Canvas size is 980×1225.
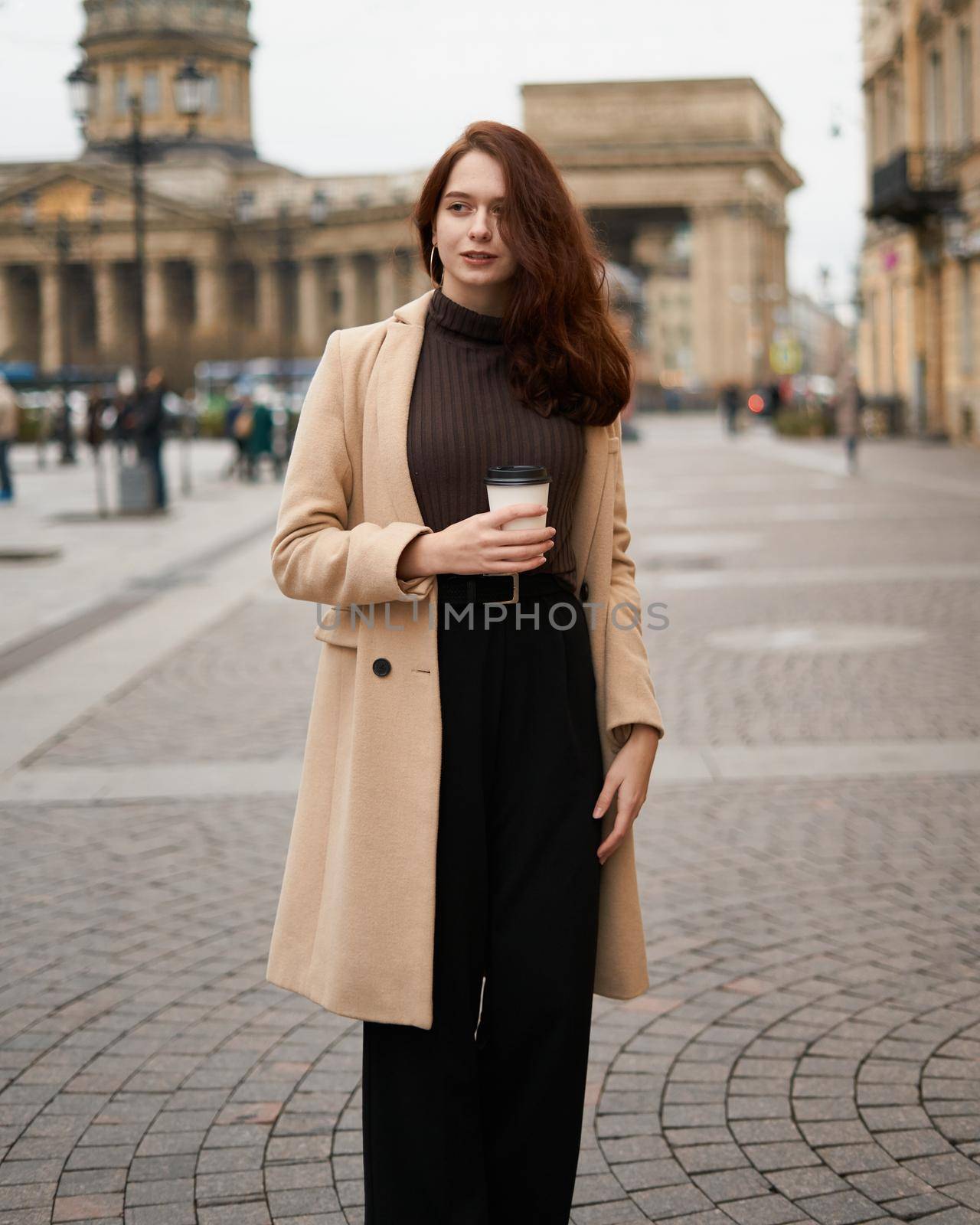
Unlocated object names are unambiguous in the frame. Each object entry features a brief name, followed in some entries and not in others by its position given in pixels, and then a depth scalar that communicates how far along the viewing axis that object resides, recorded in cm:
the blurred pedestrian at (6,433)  2314
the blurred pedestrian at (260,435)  3134
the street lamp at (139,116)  2266
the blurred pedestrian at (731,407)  5197
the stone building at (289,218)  8425
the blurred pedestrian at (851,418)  2888
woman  275
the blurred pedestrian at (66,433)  3866
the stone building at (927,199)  3444
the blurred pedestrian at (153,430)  2262
